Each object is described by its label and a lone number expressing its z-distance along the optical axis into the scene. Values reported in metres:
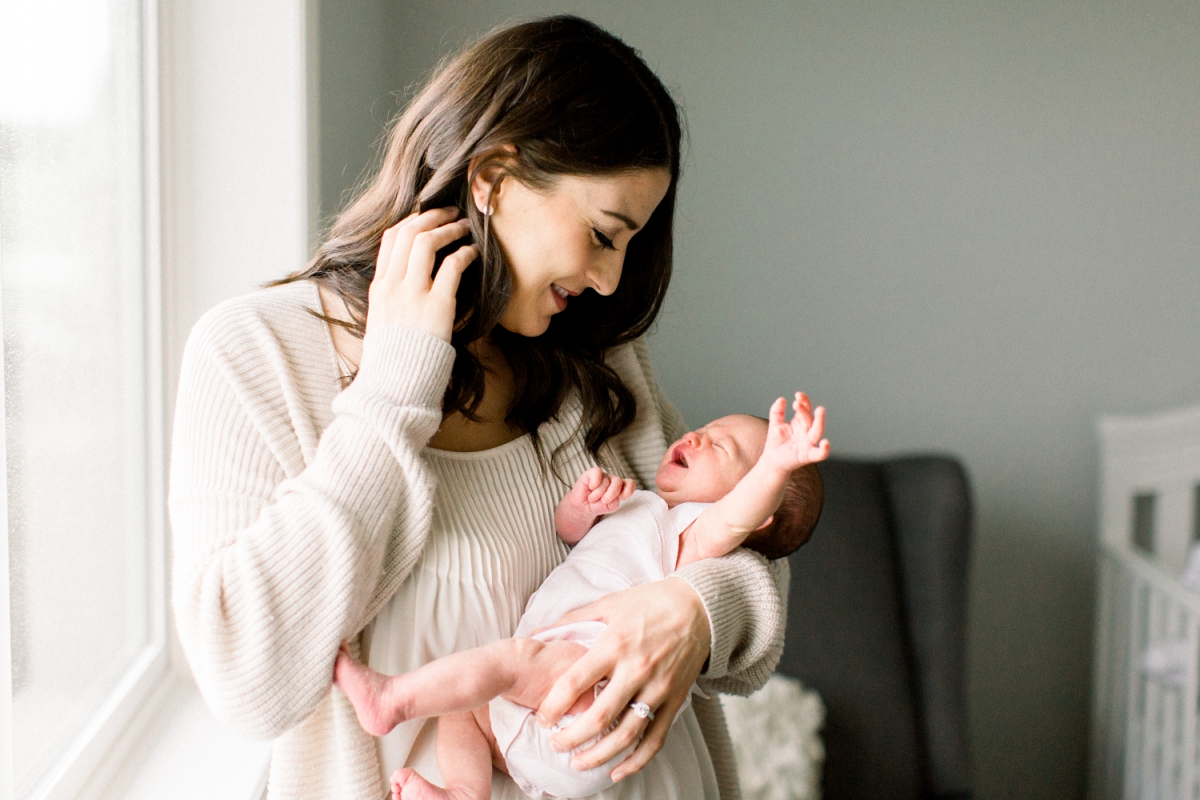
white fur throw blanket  1.93
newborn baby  0.88
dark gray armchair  2.16
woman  0.84
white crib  2.33
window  1.09
